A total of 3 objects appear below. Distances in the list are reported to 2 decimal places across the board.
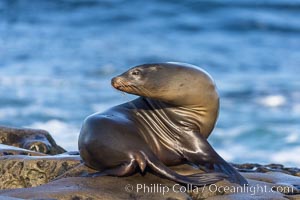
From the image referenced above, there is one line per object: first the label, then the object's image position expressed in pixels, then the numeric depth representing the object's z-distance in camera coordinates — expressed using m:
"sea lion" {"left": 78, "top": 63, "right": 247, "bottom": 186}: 10.59
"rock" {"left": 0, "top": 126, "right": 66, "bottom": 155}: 13.89
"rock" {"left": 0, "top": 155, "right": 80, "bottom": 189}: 10.97
